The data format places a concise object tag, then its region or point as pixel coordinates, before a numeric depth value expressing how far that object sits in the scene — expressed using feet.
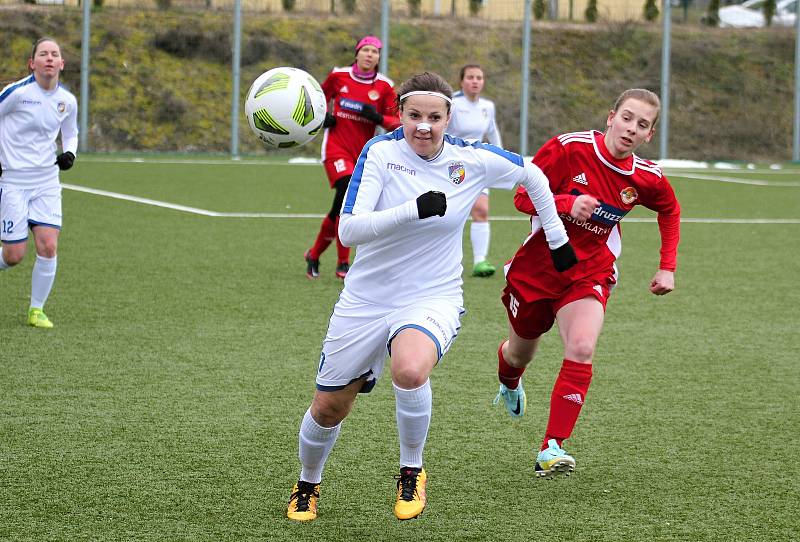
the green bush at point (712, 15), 130.21
